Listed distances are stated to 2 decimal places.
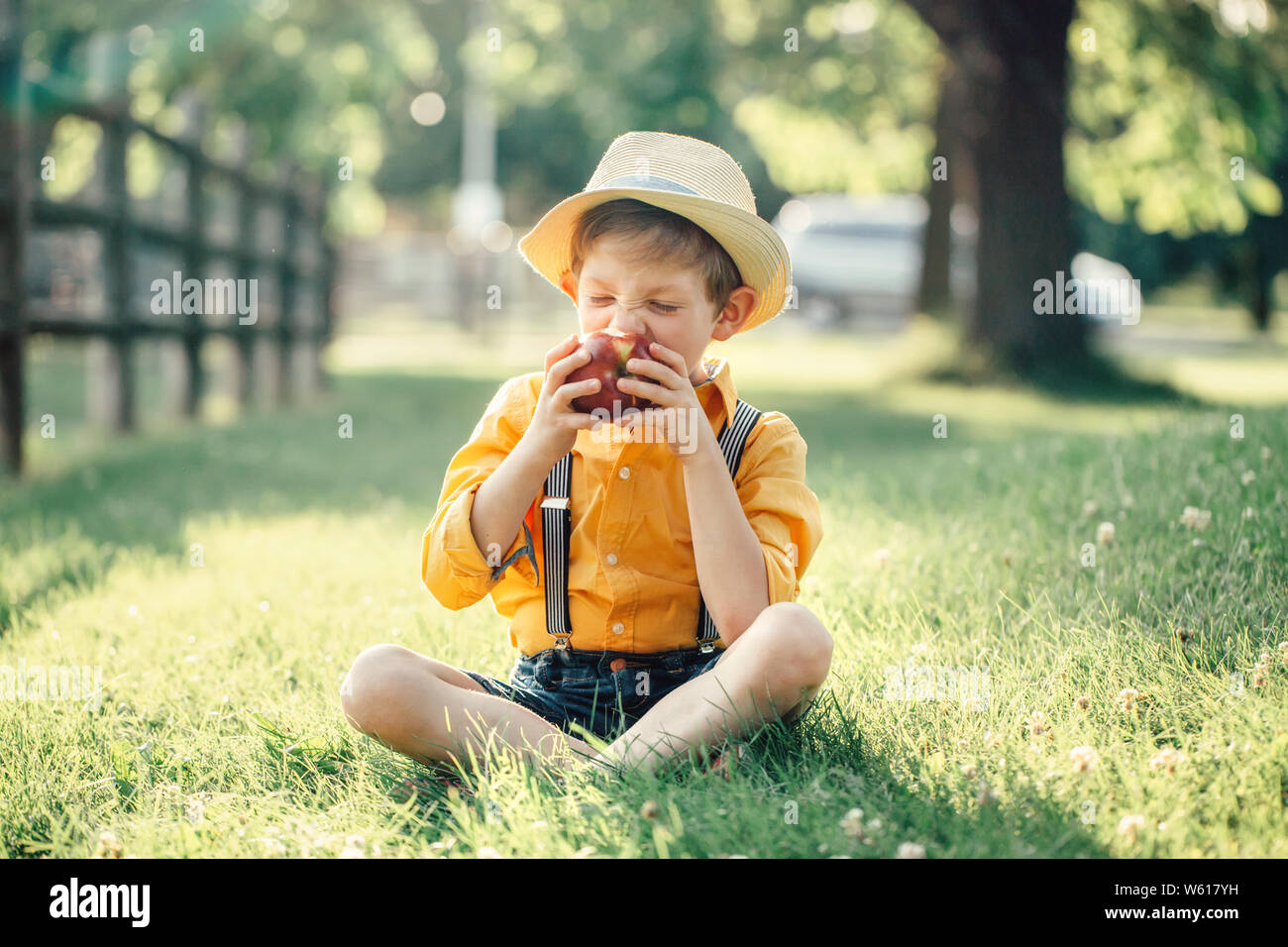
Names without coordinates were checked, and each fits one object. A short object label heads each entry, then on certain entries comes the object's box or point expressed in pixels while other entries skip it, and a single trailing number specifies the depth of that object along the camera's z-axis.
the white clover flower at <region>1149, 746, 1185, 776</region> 2.22
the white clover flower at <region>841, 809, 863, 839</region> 2.04
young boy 2.44
